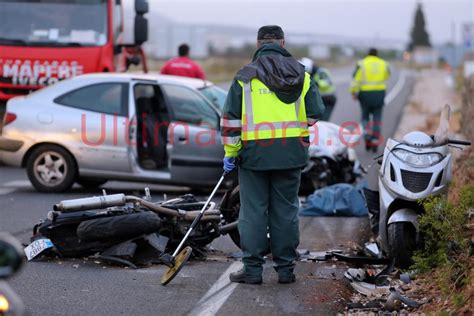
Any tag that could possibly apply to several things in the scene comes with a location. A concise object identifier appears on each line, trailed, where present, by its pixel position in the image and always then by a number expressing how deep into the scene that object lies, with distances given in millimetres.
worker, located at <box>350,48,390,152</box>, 36469
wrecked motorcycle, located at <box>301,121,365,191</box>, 25062
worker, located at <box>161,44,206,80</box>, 32094
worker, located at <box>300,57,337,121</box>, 34781
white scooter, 16031
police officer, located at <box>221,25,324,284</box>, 14680
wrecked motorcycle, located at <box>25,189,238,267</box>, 16047
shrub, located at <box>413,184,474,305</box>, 13977
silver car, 24531
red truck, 32219
